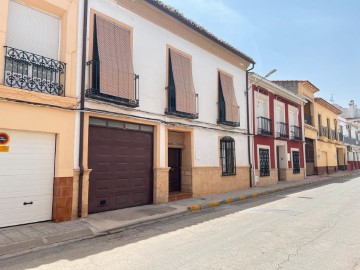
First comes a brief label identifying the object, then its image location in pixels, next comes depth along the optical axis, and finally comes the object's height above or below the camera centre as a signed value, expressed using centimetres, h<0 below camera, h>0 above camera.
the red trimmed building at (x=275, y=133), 1603 +182
